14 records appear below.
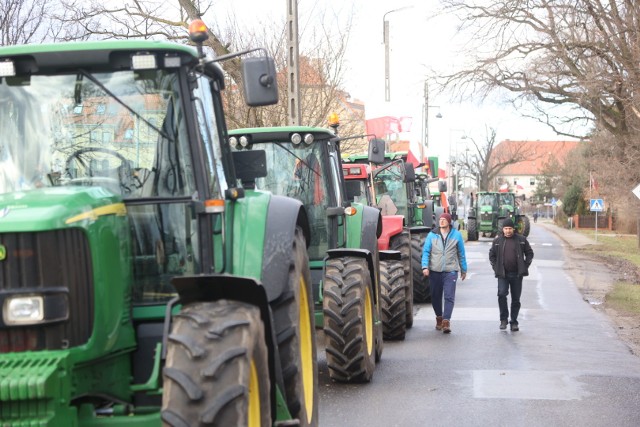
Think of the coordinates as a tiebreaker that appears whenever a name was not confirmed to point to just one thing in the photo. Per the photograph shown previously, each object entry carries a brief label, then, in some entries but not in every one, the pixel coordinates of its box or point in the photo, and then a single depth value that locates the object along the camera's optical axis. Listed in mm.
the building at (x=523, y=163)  113894
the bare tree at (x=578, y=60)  27297
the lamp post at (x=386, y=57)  33812
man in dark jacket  14438
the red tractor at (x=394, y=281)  12602
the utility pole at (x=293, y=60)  19312
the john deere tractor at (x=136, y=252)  4535
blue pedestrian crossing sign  48656
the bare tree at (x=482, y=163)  103875
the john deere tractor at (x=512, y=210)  51009
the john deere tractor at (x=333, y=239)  9516
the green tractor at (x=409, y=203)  17547
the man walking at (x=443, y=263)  14156
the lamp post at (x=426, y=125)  46850
